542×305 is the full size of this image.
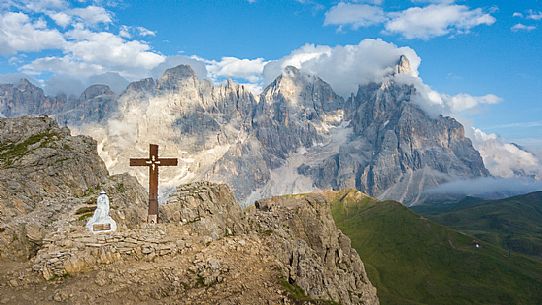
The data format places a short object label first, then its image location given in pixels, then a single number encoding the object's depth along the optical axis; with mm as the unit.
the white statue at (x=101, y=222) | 26109
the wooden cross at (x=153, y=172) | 30844
